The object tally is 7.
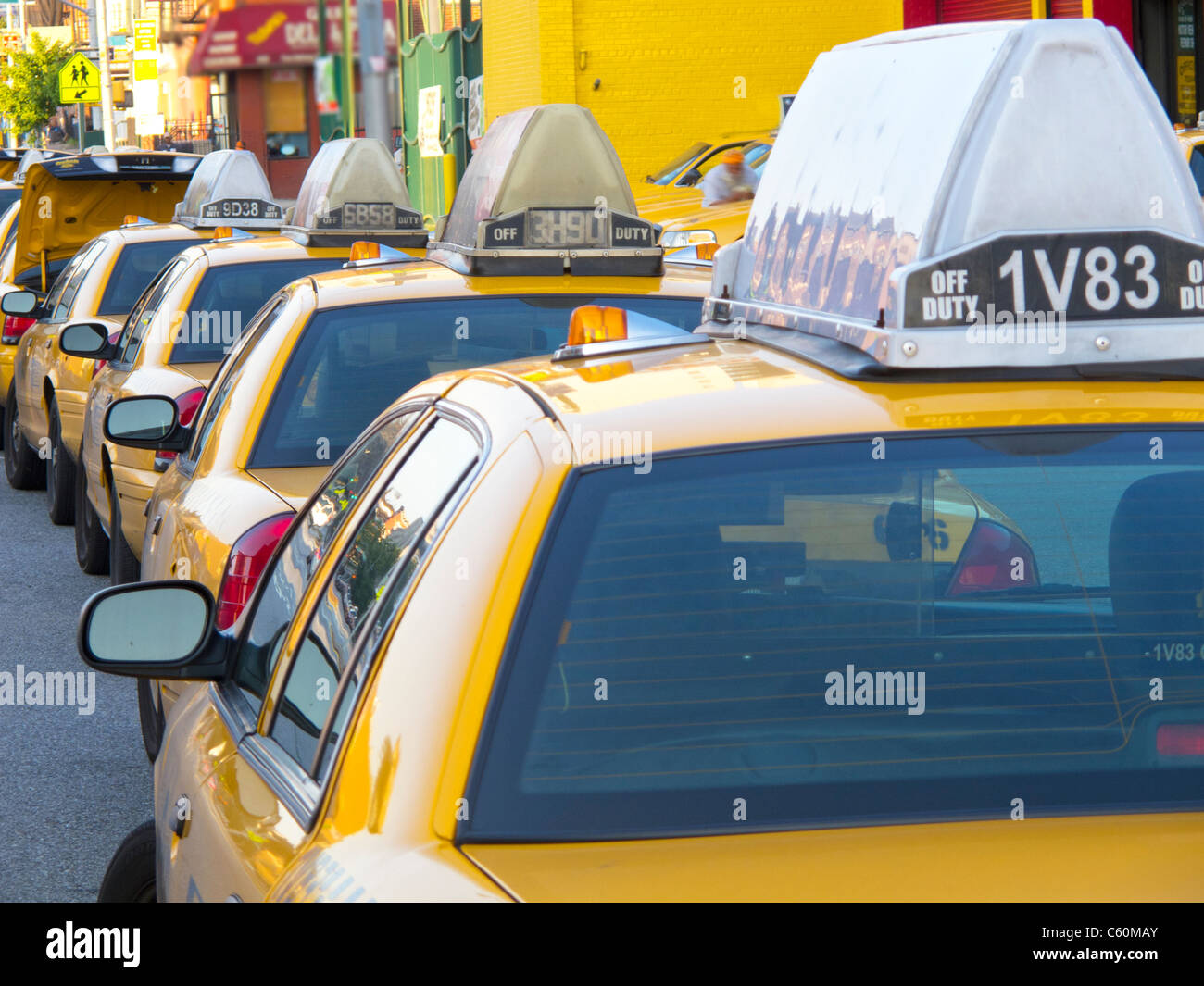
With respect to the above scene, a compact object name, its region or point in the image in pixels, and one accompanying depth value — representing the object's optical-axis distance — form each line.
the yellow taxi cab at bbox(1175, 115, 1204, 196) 12.70
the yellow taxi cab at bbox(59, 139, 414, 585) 7.57
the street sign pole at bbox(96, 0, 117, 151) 28.45
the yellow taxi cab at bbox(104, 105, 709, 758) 5.04
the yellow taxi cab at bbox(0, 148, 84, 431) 13.42
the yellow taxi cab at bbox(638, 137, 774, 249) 16.48
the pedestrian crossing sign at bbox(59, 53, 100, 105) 34.19
